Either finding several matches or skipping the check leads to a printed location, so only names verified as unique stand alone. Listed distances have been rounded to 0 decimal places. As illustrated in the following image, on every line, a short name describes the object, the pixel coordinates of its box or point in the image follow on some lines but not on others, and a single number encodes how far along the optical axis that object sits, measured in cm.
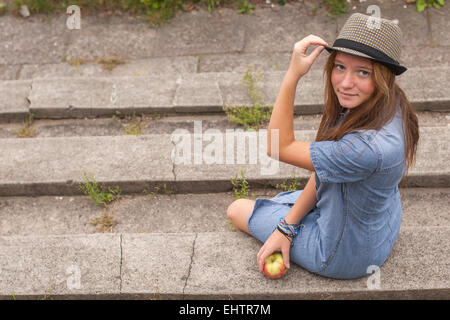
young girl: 204
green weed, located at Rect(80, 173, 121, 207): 354
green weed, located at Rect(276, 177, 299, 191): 348
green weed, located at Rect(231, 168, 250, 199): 348
